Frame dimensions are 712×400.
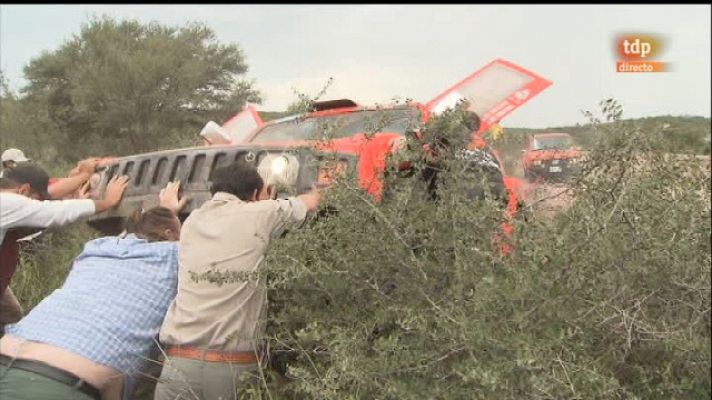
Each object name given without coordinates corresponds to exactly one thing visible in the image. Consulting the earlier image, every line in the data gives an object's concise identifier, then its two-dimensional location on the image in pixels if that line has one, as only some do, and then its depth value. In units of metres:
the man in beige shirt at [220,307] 3.13
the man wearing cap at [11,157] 5.76
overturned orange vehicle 3.31
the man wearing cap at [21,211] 3.62
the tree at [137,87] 17.45
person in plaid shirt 2.88
